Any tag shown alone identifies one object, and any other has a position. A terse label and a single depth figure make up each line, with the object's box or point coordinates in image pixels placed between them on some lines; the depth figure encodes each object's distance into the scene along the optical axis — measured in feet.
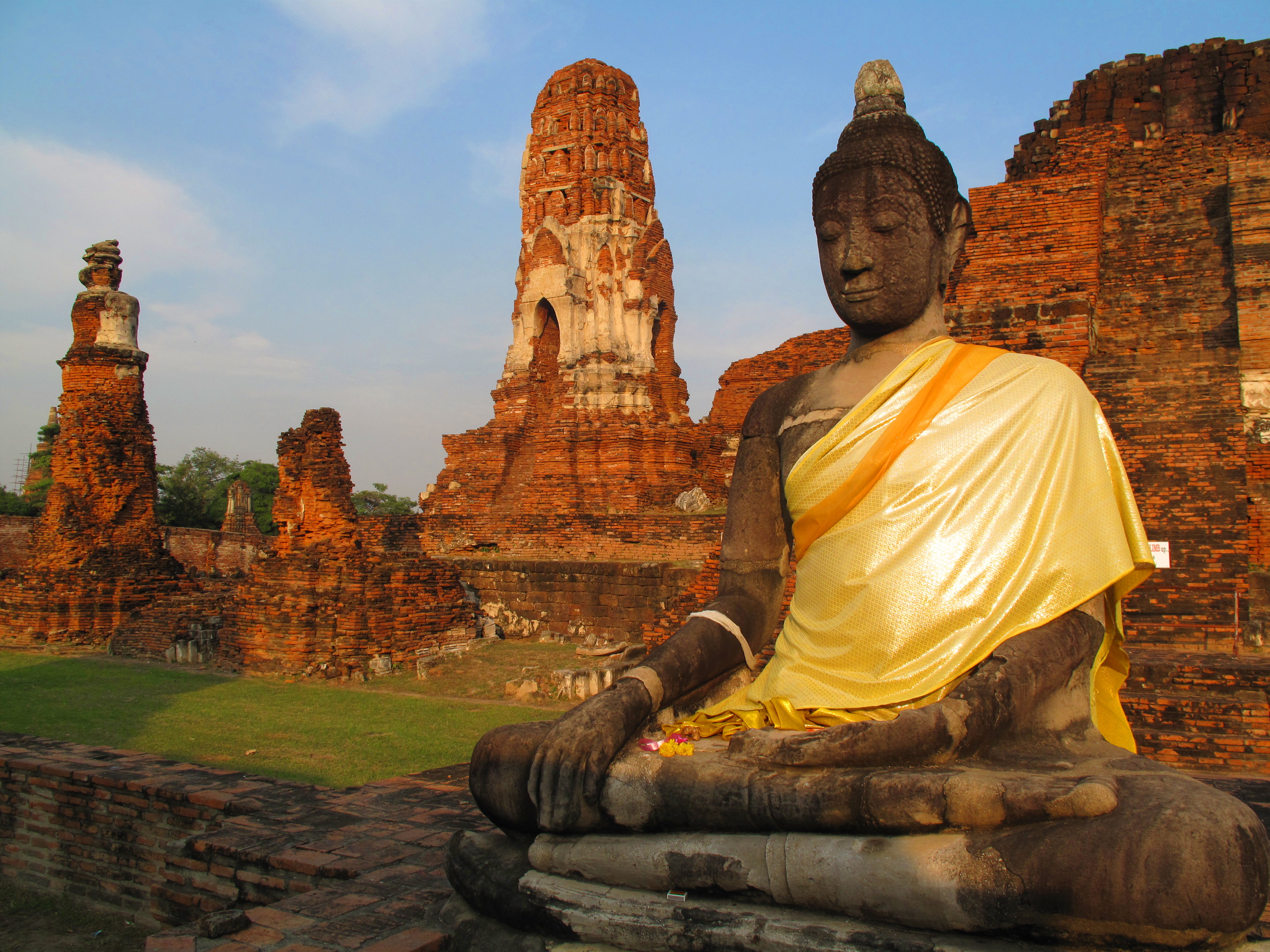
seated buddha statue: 5.83
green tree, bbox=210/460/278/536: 126.82
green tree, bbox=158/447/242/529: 107.55
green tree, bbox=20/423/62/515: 101.35
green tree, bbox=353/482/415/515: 172.86
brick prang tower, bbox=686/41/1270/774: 17.80
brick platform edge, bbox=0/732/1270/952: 9.03
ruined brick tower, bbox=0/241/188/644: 46.78
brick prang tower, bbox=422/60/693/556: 59.67
